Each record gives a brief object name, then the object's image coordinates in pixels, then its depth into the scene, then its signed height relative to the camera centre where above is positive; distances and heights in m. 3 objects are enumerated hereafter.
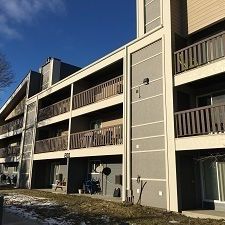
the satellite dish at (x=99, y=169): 15.42 -0.23
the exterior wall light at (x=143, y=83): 11.85 +4.22
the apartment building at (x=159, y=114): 9.86 +2.82
